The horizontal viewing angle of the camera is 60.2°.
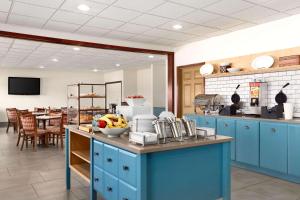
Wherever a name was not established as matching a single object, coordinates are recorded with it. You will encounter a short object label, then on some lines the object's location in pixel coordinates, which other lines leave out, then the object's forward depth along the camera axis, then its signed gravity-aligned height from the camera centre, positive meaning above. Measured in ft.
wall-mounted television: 37.04 +1.63
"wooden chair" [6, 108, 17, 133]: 30.96 -2.24
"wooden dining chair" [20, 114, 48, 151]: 20.75 -2.51
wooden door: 21.62 +0.85
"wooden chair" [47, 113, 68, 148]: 22.17 -2.83
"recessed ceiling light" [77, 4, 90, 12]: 13.07 +4.63
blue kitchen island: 7.14 -2.21
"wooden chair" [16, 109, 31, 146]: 22.90 -2.65
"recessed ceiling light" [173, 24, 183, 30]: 16.49 +4.57
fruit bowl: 8.54 -1.14
